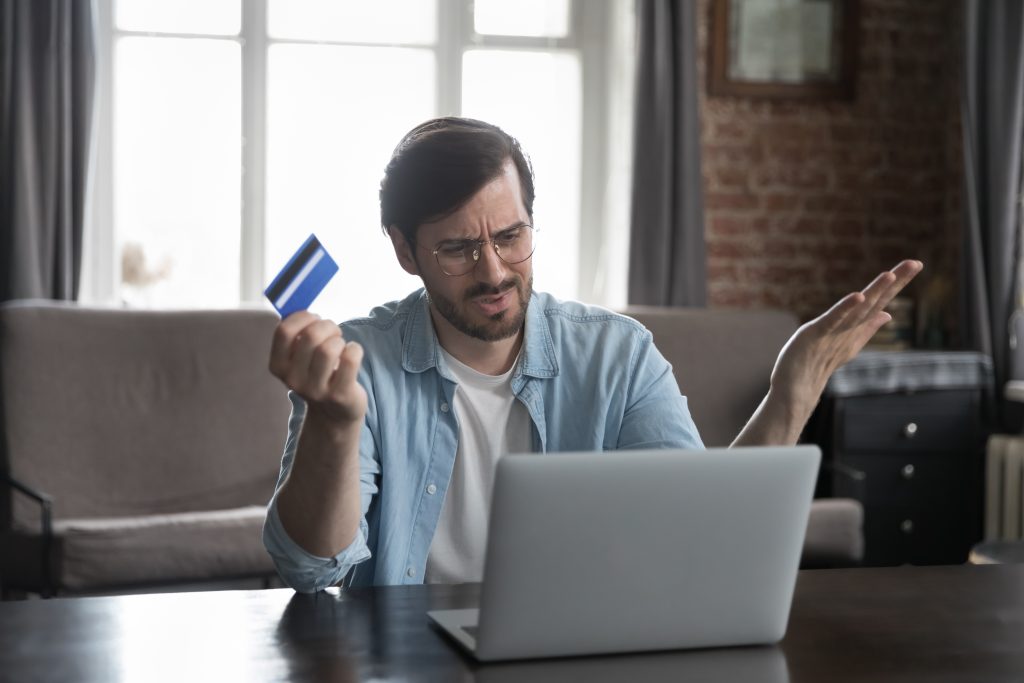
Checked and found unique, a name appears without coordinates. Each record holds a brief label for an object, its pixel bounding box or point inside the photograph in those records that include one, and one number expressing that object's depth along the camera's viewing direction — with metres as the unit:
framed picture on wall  4.02
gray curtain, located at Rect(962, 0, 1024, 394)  3.65
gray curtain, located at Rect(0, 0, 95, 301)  3.47
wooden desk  0.99
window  3.78
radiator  3.48
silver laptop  0.97
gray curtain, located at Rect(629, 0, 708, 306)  3.85
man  1.55
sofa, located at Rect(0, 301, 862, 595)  2.87
